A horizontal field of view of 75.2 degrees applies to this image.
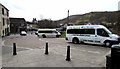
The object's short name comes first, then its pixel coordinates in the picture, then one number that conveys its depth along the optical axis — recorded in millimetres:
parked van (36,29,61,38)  17112
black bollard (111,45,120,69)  2502
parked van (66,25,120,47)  7823
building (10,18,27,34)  36578
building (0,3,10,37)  20119
